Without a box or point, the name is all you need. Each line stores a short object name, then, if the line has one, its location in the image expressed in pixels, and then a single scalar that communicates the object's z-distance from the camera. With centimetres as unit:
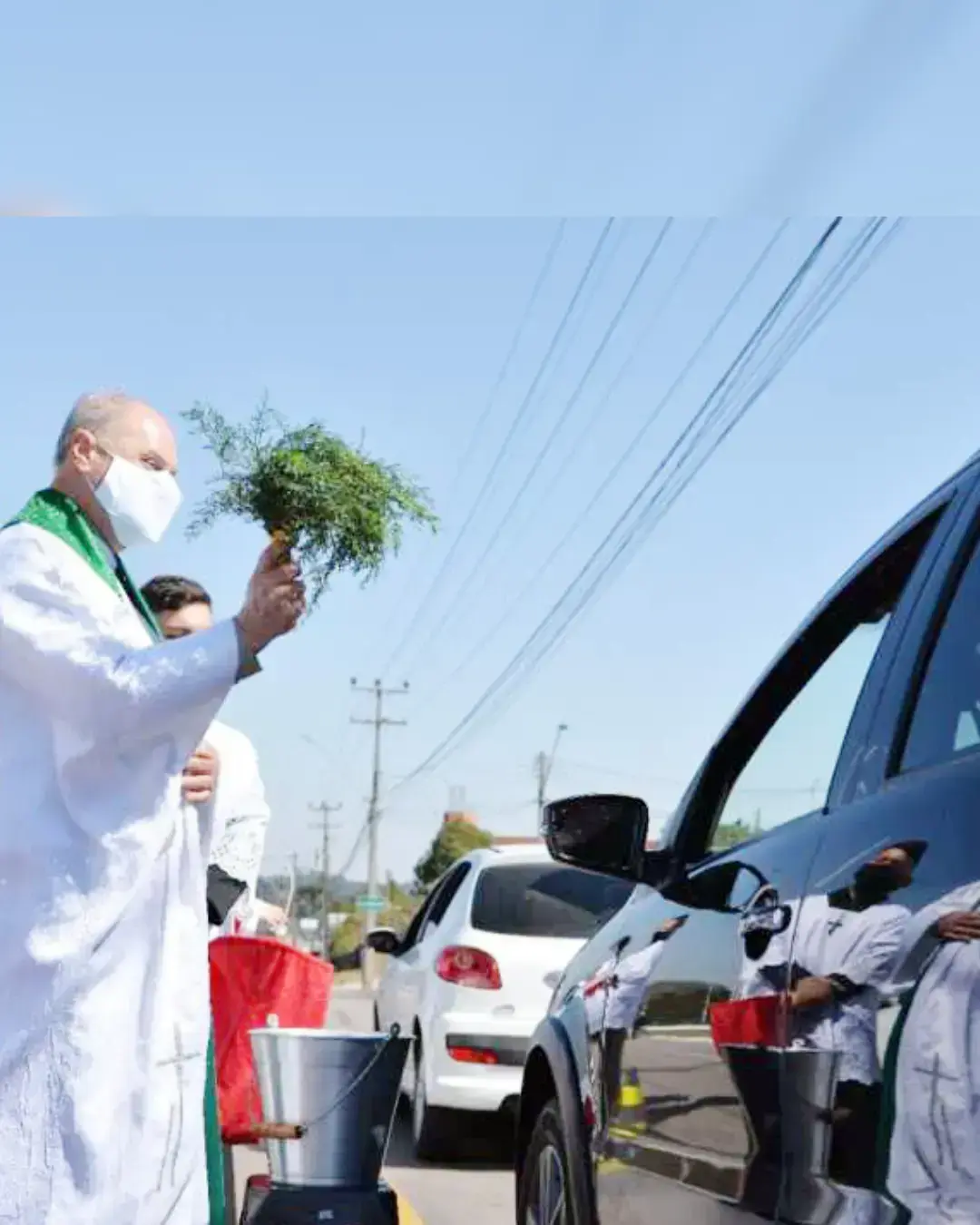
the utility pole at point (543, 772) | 8756
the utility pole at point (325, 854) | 8900
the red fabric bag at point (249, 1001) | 454
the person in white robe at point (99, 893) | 346
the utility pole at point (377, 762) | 8410
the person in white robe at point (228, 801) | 496
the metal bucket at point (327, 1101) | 435
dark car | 203
